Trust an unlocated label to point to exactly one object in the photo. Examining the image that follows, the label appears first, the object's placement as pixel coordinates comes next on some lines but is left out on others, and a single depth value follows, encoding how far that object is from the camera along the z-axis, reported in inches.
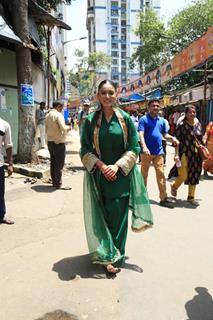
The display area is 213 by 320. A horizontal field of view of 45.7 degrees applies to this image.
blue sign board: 233.7
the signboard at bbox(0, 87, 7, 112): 251.5
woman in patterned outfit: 166.2
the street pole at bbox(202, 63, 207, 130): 385.4
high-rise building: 2898.3
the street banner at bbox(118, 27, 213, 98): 328.7
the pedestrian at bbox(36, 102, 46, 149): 336.0
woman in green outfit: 93.1
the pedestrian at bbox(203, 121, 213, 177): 227.7
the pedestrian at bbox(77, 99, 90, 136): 224.8
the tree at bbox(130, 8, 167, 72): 907.8
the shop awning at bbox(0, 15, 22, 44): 202.4
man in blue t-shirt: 162.6
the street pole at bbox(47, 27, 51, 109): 381.4
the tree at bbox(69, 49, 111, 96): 1857.7
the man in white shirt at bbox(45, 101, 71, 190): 188.7
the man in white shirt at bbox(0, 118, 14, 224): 128.9
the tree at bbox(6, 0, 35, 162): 234.1
